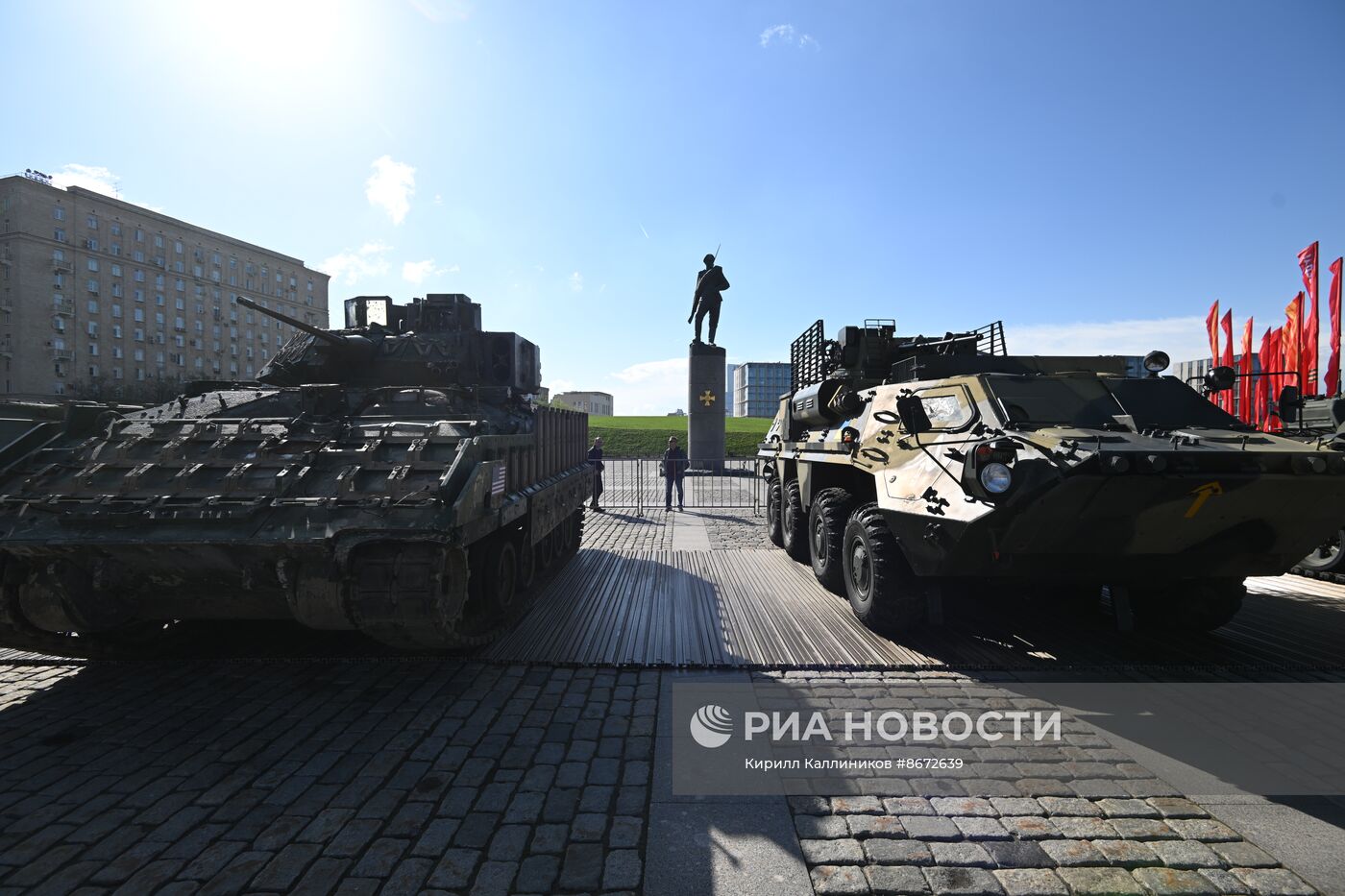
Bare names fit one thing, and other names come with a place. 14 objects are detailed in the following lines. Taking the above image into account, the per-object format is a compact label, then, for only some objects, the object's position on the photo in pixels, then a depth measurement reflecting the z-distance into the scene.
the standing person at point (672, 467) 14.43
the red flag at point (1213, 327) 18.50
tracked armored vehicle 3.82
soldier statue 19.73
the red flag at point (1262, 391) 14.93
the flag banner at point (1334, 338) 12.21
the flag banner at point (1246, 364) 15.80
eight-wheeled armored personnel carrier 3.99
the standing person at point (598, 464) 14.68
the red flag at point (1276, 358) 15.40
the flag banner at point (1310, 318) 13.96
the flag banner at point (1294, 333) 14.25
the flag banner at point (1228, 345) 17.83
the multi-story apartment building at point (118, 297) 49.06
